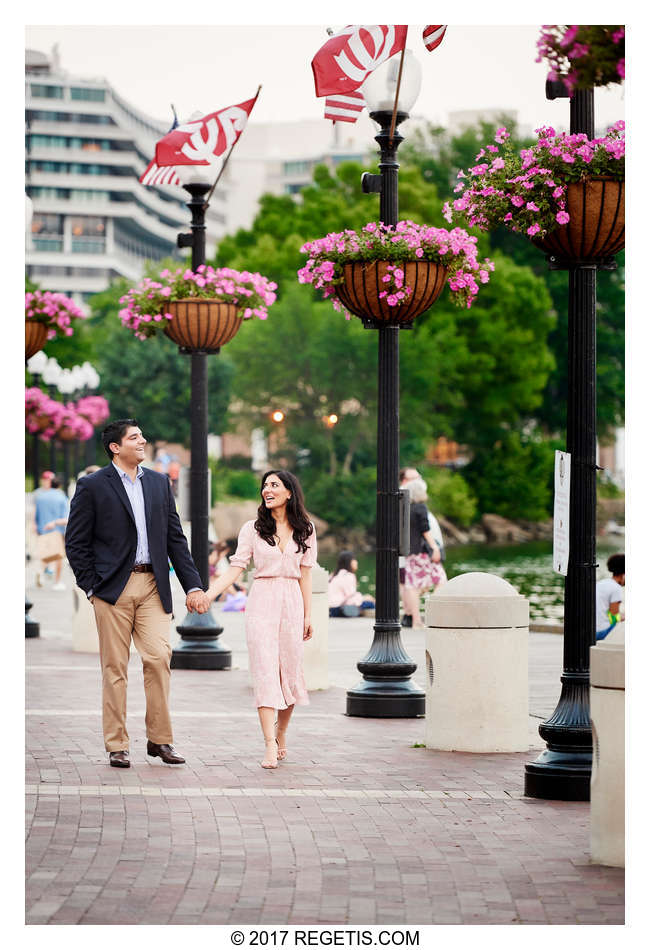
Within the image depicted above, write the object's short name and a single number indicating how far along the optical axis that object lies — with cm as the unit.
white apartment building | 13212
